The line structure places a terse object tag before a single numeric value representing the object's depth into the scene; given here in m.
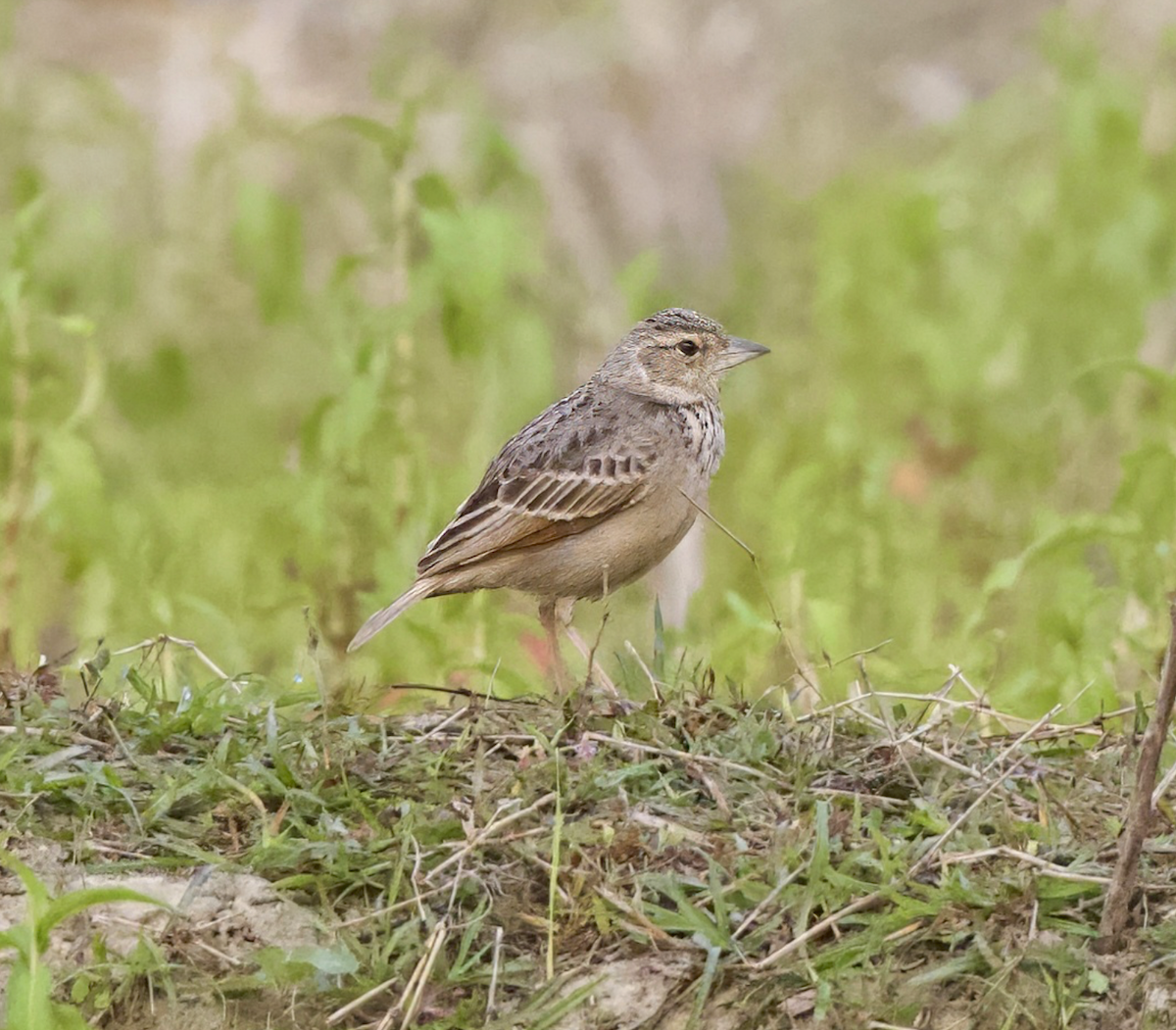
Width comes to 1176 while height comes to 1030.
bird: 12.74
